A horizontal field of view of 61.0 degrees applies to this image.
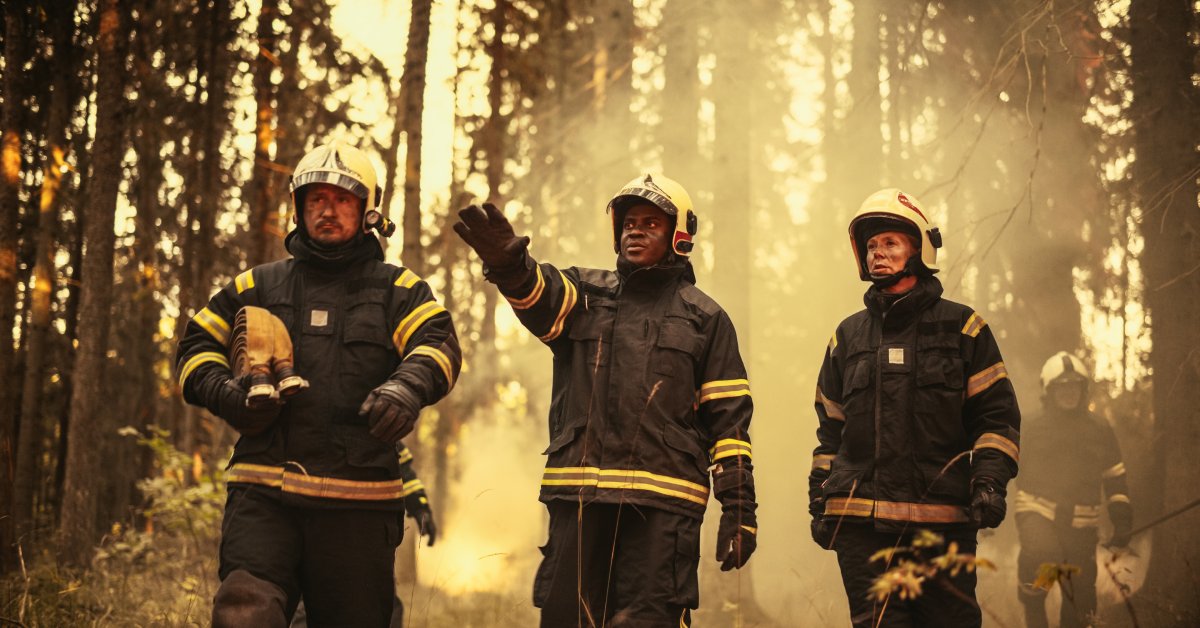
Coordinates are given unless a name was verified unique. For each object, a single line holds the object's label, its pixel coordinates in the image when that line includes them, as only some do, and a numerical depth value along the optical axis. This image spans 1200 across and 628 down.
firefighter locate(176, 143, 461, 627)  4.18
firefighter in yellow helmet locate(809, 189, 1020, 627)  4.90
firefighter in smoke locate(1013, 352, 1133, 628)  8.45
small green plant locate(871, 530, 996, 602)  2.66
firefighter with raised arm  4.43
